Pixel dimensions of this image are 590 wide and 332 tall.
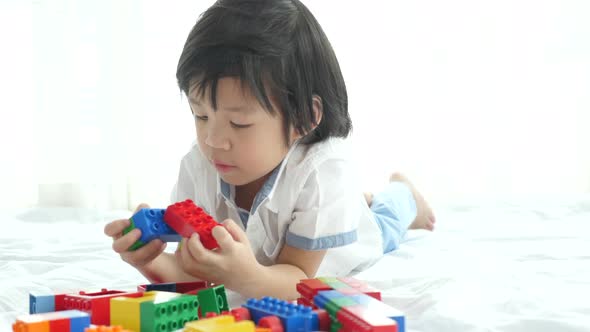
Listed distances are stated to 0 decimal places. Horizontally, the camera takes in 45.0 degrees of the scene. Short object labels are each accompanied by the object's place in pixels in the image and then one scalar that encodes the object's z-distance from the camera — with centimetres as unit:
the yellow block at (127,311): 76
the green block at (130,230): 99
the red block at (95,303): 81
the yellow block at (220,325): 66
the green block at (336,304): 76
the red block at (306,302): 84
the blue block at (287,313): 74
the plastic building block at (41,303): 86
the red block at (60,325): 70
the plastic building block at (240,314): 75
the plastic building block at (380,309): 73
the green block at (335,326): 76
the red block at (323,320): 77
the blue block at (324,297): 80
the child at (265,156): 102
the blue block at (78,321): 72
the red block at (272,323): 73
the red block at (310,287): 85
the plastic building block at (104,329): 67
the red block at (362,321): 68
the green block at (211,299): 84
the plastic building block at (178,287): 93
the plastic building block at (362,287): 84
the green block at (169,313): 75
